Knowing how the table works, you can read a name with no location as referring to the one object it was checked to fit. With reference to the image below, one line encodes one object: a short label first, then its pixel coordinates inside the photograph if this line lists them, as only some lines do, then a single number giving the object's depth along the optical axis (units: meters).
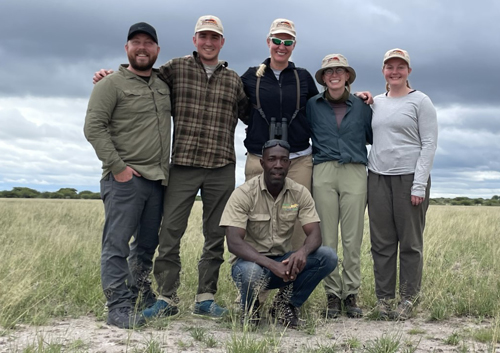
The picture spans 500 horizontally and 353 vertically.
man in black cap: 5.08
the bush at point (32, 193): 58.37
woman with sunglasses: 5.70
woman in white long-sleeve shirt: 5.61
